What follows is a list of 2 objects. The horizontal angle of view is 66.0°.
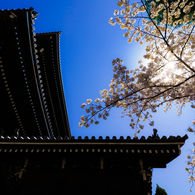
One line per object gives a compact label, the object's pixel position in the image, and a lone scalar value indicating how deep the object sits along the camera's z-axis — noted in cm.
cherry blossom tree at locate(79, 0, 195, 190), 467
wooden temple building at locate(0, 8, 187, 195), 530
